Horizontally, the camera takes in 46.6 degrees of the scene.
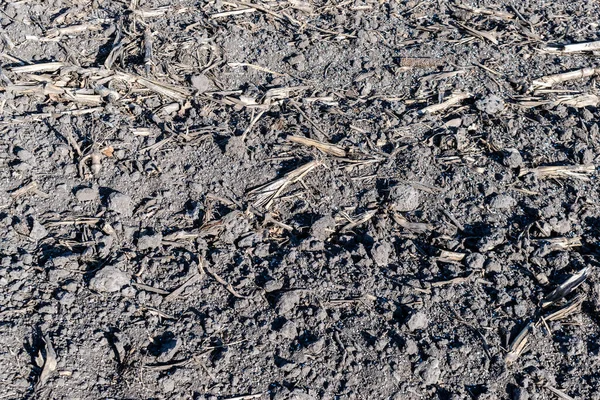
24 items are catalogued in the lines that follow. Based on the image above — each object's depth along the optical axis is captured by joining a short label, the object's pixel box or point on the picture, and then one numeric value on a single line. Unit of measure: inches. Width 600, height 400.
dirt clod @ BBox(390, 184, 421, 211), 140.2
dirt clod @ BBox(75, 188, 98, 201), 133.7
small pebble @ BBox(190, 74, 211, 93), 159.9
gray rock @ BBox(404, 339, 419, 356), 119.0
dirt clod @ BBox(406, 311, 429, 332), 121.9
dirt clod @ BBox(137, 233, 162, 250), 128.3
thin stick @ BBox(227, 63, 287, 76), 167.3
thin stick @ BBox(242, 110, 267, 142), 148.6
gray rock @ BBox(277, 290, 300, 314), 121.6
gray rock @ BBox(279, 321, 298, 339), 118.6
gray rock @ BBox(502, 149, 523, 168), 150.9
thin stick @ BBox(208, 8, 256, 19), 178.2
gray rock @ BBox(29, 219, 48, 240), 126.8
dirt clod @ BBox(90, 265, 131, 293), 120.0
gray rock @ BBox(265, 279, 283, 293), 124.4
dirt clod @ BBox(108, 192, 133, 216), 132.9
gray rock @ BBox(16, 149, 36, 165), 137.6
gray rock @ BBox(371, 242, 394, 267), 130.7
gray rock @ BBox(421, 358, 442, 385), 116.3
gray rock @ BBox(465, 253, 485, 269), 131.7
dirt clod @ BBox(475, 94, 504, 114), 162.4
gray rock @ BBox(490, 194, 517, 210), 142.7
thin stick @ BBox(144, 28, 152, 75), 161.3
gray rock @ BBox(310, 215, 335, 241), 133.6
